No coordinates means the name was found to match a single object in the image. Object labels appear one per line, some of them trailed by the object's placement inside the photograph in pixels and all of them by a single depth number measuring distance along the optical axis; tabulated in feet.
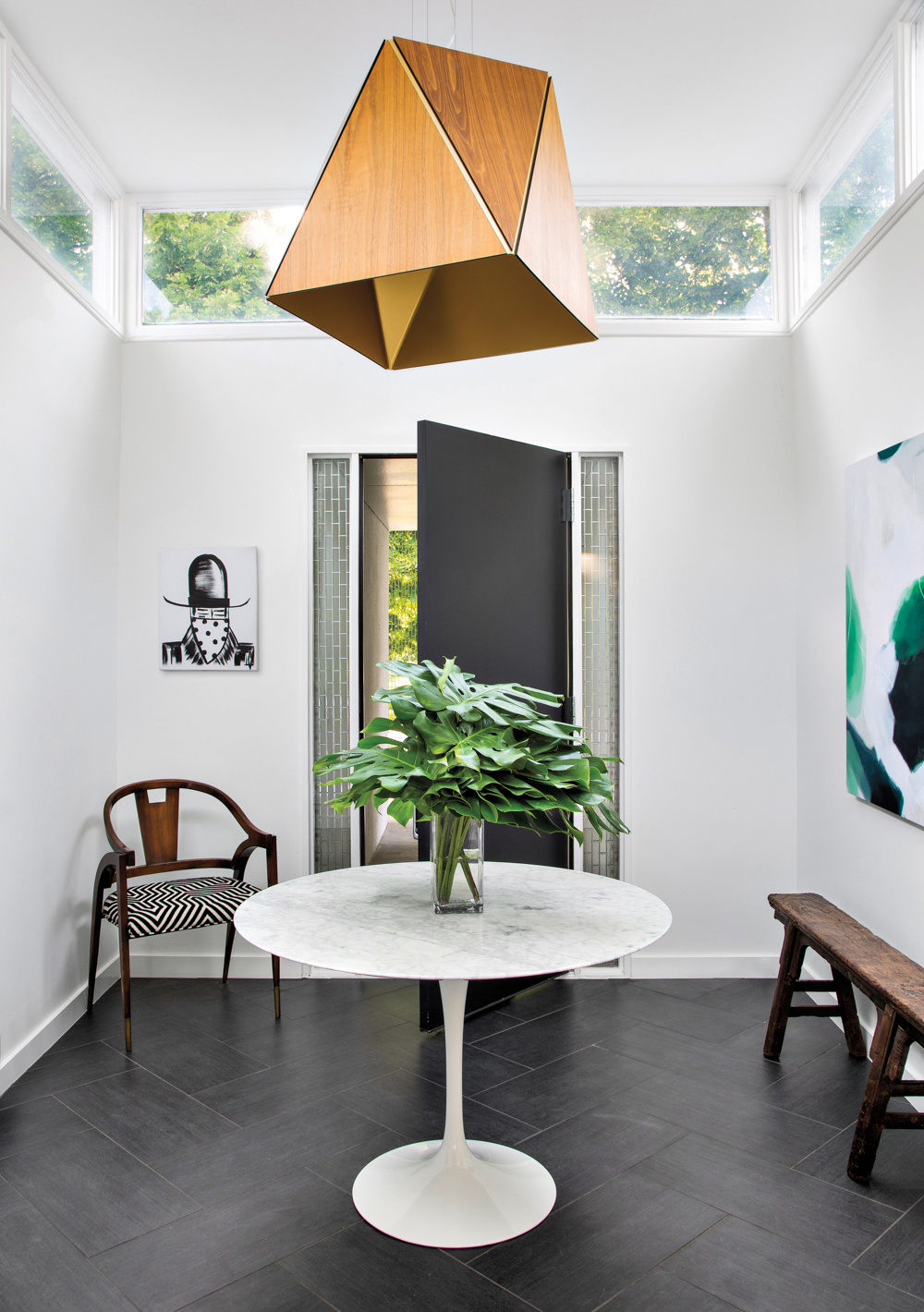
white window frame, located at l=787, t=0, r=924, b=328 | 9.04
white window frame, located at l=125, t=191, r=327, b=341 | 12.64
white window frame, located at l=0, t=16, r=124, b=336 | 9.48
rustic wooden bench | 7.44
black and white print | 12.62
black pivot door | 10.82
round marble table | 5.64
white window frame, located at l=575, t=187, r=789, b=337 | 12.53
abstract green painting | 8.70
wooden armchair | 10.19
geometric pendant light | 5.22
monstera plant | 6.06
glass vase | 6.63
